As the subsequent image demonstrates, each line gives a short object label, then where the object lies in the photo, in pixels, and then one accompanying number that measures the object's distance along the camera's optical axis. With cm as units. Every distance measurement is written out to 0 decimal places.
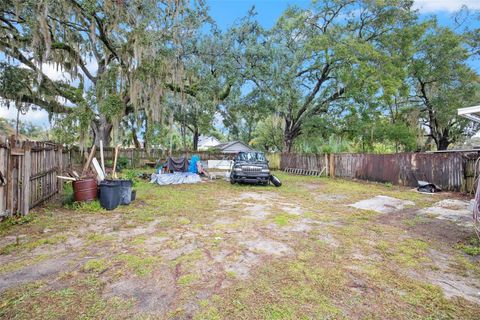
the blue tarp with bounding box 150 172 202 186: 1076
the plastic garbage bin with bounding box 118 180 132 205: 608
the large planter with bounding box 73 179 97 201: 580
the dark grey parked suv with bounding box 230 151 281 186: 1062
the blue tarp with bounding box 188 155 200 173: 1270
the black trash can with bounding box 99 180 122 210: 579
